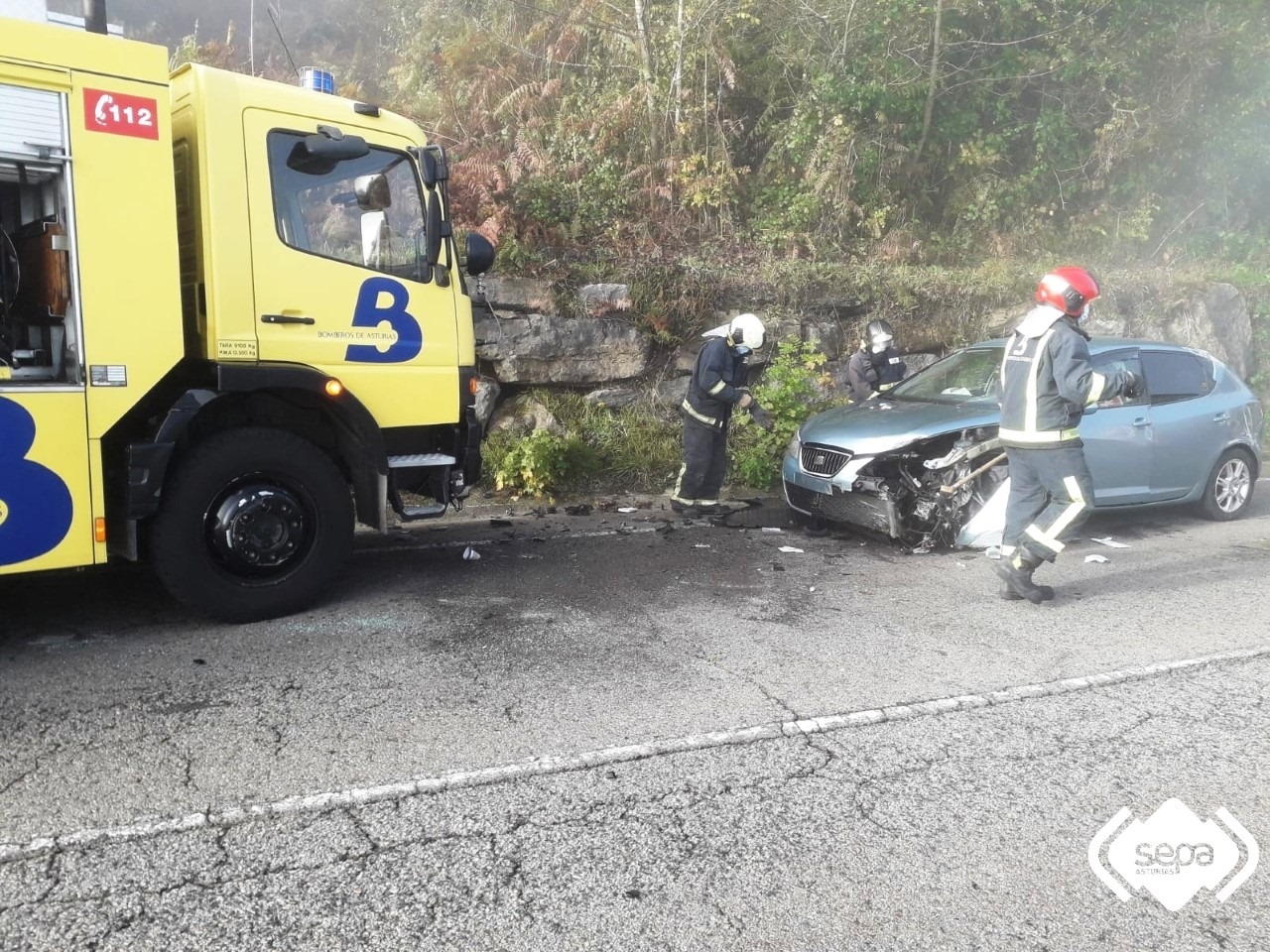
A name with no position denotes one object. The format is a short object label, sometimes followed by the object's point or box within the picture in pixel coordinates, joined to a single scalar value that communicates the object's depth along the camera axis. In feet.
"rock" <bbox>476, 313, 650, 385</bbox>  31.83
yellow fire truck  14.79
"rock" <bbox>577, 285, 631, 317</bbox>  33.30
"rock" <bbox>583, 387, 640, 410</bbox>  33.24
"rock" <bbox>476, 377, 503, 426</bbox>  31.27
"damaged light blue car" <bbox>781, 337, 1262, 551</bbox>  23.43
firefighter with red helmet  18.67
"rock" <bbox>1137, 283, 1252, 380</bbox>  45.42
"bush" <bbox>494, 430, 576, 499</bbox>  28.86
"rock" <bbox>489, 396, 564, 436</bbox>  31.45
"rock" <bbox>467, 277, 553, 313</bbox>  32.04
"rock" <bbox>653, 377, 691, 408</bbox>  34.14
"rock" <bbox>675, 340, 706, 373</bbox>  34.63
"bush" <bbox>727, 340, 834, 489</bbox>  31.58
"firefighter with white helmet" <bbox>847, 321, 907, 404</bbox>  32.17
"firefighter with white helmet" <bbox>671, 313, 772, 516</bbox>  27.09
